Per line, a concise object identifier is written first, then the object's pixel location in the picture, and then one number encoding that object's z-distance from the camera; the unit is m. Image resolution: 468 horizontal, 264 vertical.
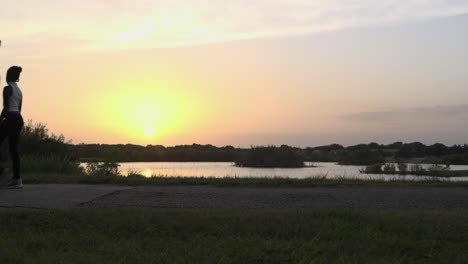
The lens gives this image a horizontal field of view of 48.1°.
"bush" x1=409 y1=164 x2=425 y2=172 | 18.91
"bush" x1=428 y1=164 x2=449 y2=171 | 18.39
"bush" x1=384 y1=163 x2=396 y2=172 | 19.65
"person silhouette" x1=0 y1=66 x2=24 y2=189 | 10.50
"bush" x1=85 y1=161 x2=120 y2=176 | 16.66
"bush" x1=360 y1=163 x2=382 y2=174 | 19.04
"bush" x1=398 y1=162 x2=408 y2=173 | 19.25
